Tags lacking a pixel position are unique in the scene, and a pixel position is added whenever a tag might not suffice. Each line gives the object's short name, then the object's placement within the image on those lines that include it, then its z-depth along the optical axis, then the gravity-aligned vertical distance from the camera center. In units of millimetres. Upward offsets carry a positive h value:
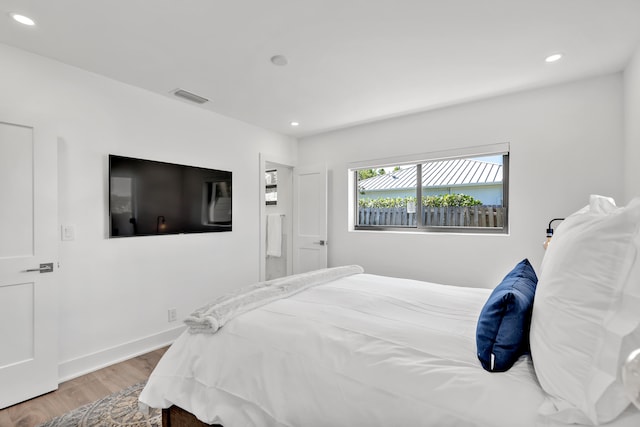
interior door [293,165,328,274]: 4234 -109
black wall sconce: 2594 -167
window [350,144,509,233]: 3322 +221
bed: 835 -563
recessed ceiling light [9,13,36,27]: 1869 +1194
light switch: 2434 -170
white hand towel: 4891 -391
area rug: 1874 -1307
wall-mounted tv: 2730 +130
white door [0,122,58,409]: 2088 -370
